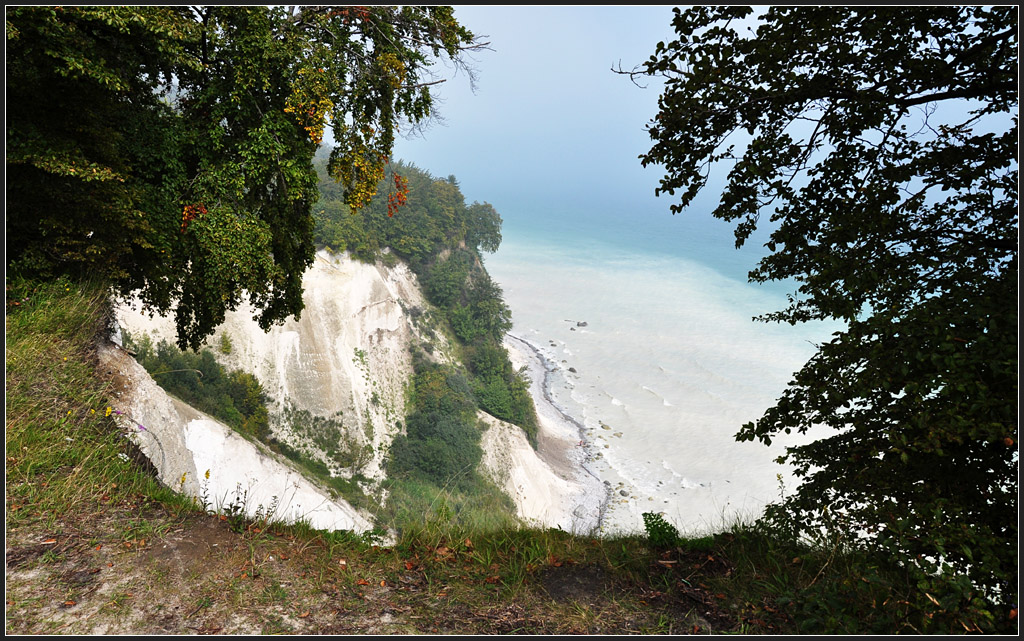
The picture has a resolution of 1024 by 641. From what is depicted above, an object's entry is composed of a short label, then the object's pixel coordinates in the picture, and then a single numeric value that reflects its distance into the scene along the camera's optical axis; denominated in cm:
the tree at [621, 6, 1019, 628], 340
